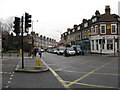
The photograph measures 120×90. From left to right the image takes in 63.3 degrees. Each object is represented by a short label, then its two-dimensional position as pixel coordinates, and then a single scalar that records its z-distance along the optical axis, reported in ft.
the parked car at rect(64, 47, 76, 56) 67.43
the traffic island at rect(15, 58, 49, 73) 23.41
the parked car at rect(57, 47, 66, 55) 81.97
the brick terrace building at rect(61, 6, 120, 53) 73.80
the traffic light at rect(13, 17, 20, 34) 25.48
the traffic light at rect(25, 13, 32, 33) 26.02
